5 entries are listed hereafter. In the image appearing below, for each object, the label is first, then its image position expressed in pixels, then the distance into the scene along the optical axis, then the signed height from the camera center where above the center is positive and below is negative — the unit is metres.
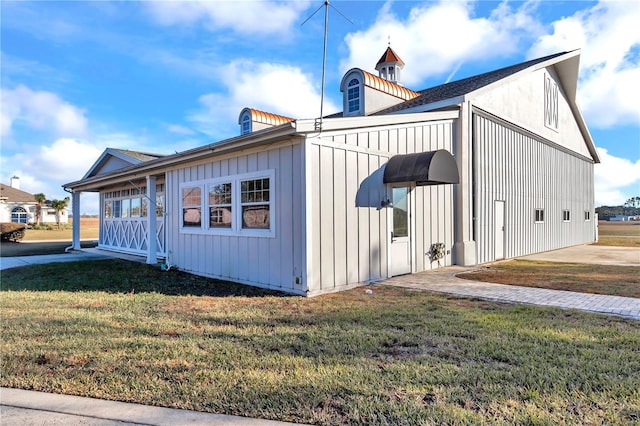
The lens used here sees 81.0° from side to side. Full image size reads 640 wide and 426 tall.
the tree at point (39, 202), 41.09 +2.33
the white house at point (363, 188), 7.04 +0.79
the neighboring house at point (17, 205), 37.19 +1.89
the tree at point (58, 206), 43.84 +2.00
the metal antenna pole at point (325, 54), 6.29 +2.93
